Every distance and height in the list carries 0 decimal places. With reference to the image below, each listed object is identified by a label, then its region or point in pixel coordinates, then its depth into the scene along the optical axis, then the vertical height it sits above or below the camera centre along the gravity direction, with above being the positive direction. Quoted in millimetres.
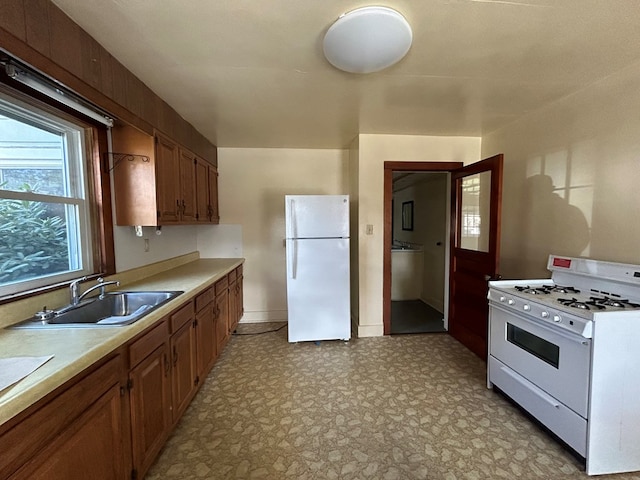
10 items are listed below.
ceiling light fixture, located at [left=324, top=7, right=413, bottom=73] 1359 +937
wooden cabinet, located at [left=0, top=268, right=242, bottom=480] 872 -762
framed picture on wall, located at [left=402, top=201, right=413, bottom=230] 5758 +135
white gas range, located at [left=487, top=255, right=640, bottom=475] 1520 -802
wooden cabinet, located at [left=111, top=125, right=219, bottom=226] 2107 +359
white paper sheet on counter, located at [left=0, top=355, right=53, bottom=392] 863 -460
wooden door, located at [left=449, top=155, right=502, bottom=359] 2555 -254
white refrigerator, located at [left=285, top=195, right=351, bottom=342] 3160 -498
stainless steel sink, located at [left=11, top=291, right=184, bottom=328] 1365 -479
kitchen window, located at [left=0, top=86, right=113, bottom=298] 1470 +152
